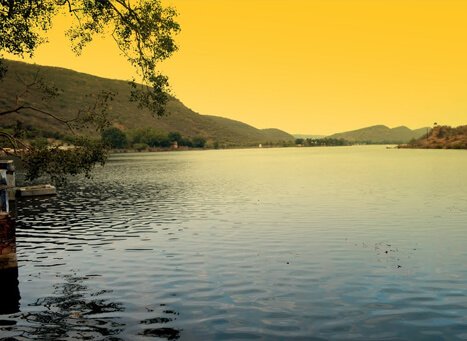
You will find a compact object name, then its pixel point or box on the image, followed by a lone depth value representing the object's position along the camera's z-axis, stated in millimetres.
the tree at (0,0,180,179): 29266
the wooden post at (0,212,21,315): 24469
